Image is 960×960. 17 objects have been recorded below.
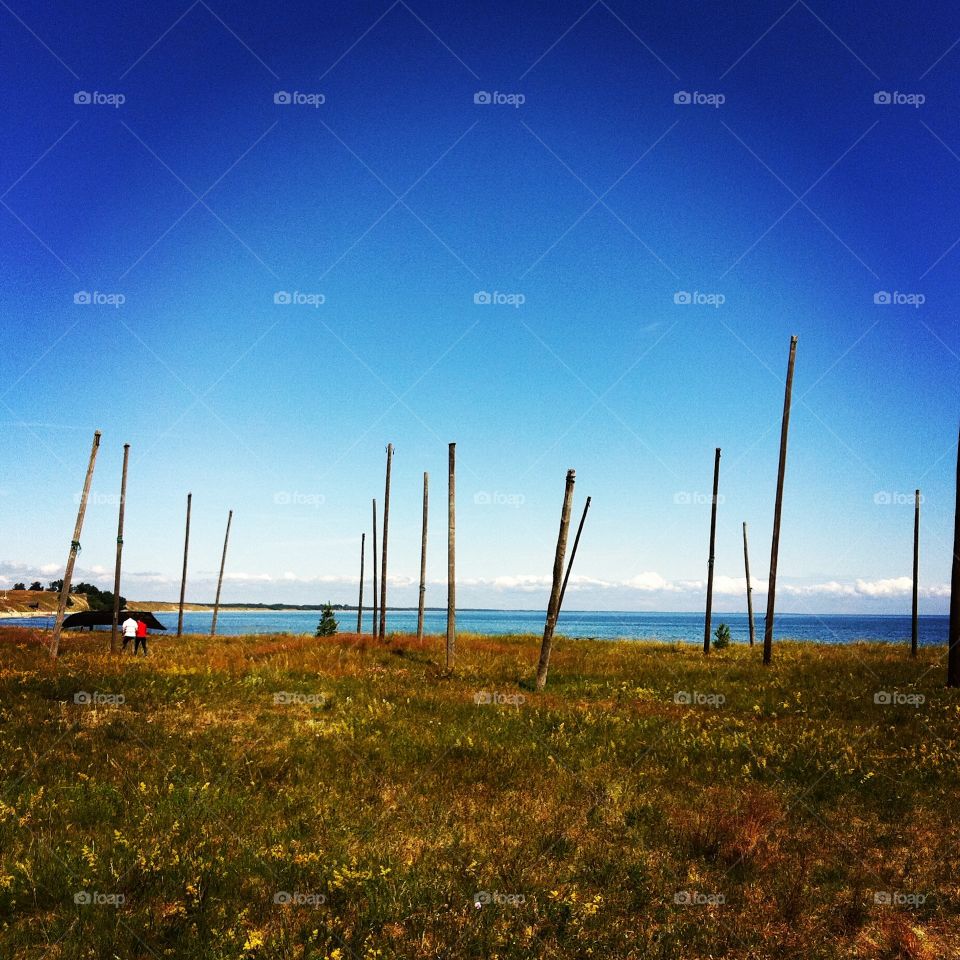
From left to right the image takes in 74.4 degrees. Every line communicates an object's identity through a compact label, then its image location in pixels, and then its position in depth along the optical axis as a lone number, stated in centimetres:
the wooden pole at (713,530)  3145
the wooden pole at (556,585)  1798
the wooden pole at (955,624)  1689
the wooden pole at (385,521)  3312
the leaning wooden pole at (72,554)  1991
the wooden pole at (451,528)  2112
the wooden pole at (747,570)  4029
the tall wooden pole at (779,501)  2417
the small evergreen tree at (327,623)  4284
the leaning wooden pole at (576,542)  2888
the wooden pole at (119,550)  2619
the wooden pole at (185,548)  4229
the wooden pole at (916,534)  3441
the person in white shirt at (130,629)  2527
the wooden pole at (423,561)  2933
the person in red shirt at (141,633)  2575
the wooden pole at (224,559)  4656
